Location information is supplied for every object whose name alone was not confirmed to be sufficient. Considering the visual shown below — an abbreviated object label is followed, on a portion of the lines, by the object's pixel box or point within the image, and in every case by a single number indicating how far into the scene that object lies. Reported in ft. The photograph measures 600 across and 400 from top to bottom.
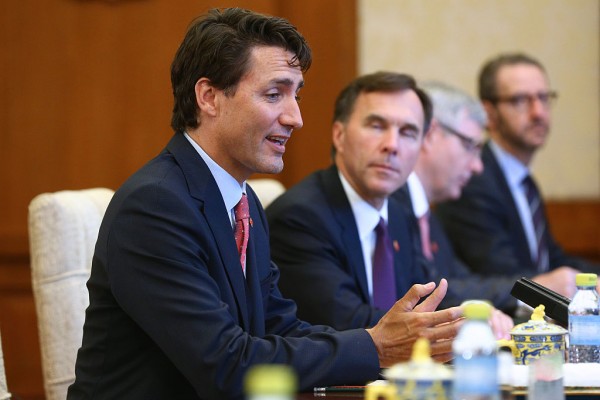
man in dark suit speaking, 12.70
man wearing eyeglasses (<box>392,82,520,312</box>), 25.35
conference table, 11.37
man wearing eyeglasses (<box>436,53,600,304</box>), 30.55
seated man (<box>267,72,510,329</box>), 19.44
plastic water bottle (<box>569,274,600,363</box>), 14.53
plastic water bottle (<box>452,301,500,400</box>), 9.02
